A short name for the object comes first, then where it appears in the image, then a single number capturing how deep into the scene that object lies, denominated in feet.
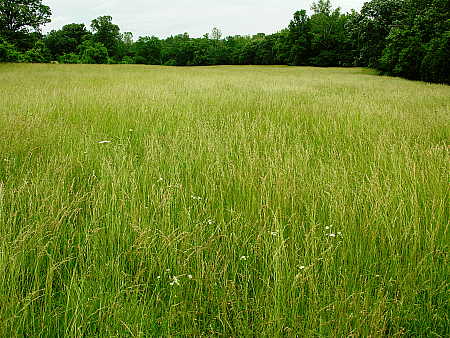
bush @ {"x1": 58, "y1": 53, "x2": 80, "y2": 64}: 184.65
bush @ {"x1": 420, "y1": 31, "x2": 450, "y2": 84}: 62.64
